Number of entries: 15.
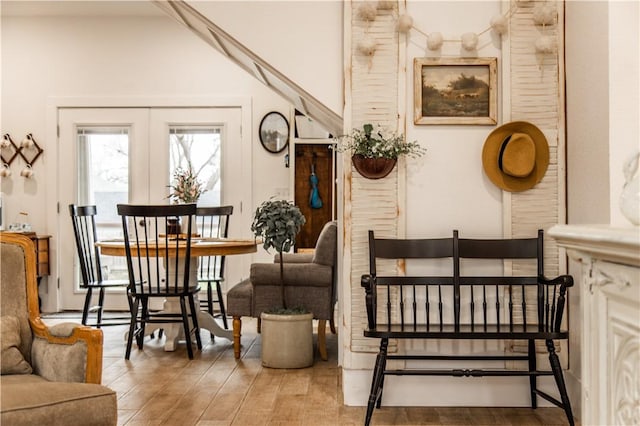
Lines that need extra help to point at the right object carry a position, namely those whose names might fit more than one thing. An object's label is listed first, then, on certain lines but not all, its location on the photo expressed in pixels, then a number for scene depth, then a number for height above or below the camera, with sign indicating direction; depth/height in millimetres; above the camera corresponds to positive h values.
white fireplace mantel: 1826 -329
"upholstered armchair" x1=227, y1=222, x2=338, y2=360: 4617 -546
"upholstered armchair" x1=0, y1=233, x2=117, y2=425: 2125 -552
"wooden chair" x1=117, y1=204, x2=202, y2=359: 4523 -484
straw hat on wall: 3543 +268
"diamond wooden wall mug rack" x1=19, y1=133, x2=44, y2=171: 6836 +569
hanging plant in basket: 3520 +302
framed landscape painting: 3621 +618
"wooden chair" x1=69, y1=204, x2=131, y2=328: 5336 -453
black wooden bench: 3236 -494
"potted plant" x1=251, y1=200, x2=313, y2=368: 4395 -752
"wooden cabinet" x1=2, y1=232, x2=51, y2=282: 6582 -428
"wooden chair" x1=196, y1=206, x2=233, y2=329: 5633 -253
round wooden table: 4723 -307
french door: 6762 +442
